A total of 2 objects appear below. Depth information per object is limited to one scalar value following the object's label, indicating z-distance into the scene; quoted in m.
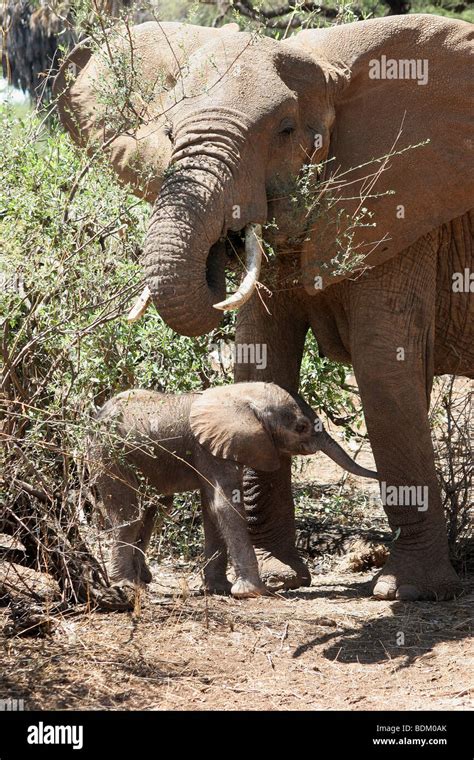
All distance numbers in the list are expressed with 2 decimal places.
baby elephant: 12.76
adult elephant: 12.31
